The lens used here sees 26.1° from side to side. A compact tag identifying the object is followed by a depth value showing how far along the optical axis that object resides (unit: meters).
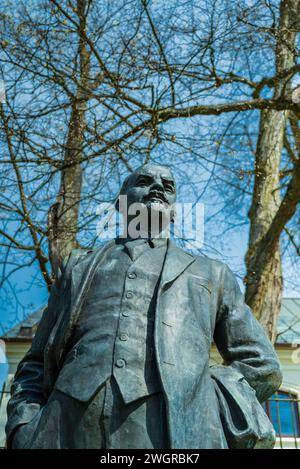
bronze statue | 2.42
